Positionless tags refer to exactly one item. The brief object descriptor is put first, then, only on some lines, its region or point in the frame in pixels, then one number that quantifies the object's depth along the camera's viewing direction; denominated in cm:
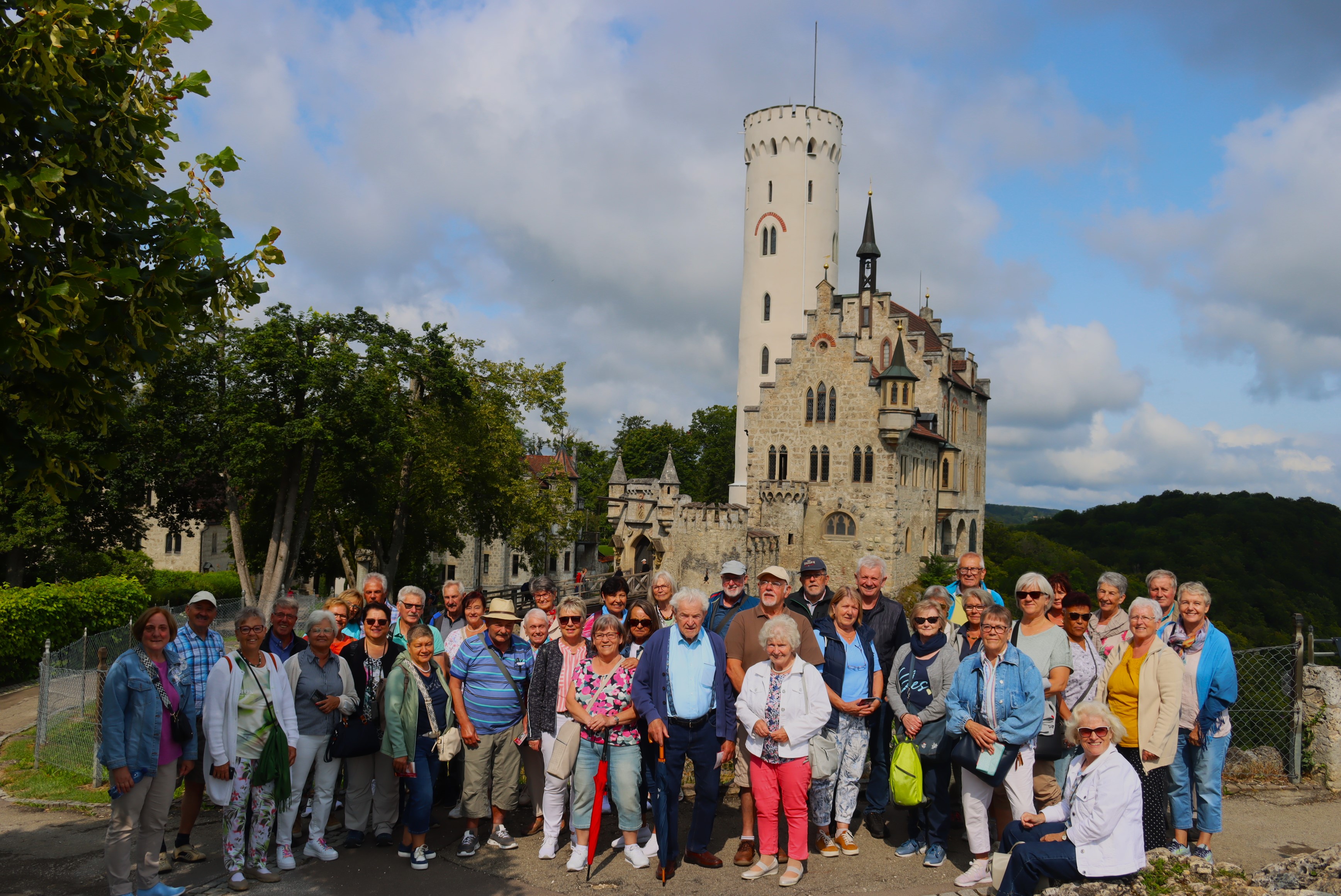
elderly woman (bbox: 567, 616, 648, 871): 657
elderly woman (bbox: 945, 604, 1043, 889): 607
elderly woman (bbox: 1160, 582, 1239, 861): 661
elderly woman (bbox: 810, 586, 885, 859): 687
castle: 3766
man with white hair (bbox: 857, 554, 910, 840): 728
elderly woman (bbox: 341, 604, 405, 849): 684
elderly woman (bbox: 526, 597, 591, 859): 673
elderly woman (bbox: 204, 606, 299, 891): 612
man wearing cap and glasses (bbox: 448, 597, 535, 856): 688
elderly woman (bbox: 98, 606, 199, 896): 572
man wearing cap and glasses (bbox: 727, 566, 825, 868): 680
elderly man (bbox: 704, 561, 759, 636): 759
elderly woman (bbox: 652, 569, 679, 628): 825
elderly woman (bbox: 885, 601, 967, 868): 659
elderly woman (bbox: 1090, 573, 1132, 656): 704
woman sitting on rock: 511
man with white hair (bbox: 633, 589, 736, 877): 643
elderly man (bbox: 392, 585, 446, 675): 757
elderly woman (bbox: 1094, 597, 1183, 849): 621
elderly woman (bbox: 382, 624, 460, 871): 660
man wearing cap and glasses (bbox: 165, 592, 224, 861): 644
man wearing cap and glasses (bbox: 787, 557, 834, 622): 750
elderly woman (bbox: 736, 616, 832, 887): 628
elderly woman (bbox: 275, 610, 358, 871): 662
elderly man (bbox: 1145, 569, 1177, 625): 727
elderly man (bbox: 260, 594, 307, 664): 687
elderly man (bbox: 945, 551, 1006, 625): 828
